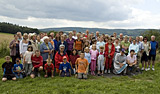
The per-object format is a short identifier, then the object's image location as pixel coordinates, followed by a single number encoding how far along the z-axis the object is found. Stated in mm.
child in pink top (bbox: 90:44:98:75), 8836
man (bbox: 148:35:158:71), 9836
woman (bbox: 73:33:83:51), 9164
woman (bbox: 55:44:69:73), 8297
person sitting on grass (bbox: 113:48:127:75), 8992
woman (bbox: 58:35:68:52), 8703
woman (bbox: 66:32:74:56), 9070
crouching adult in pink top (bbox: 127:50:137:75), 9086
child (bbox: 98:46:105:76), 8844
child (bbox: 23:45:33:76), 7923
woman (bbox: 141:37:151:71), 9743
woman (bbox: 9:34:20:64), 8281
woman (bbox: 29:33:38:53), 8352
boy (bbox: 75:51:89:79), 7790
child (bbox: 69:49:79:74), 8747
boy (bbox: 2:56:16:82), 7362
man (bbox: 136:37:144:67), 9742
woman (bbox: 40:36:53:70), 8218
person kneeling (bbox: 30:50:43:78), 7910
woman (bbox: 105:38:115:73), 9148
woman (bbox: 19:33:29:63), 8094
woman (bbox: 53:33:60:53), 9030
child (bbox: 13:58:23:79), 7707
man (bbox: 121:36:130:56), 9602
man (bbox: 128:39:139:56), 9461
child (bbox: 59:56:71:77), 8000
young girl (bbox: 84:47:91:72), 8652
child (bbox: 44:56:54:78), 7901
